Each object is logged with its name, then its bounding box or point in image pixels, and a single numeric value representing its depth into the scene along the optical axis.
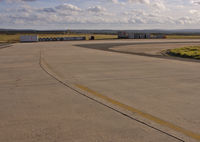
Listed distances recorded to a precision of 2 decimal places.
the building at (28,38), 61.79
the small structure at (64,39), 65.00
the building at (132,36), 78.38
